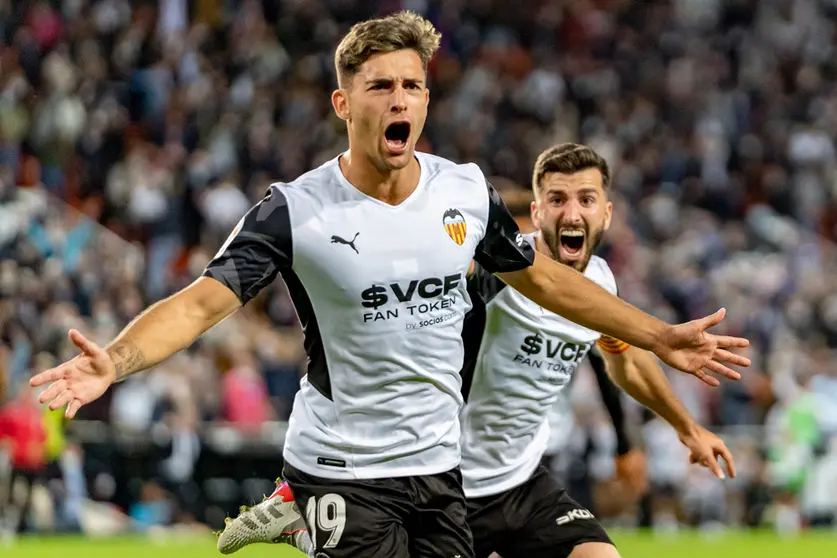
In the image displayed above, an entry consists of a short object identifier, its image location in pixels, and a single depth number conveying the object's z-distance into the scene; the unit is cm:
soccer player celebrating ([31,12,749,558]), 1049
